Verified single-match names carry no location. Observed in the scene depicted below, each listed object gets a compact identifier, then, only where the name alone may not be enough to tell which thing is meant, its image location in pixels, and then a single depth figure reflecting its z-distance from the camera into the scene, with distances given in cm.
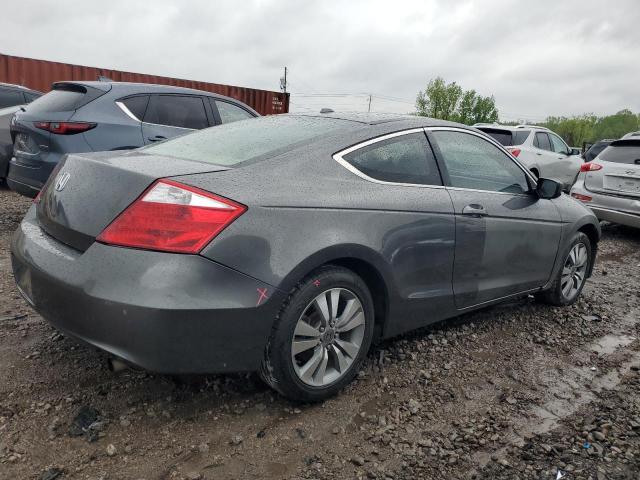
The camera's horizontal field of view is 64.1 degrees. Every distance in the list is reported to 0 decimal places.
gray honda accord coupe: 198
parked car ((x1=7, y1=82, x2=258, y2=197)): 488
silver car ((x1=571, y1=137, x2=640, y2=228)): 703
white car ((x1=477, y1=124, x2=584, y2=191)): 1052
